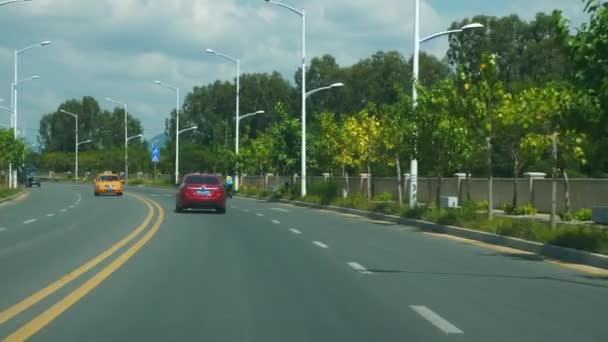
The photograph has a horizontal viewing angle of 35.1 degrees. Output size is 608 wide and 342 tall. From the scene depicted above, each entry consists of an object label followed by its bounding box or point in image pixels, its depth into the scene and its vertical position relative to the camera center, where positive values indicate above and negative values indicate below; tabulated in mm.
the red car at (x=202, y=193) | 38906 -1191
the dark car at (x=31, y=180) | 104794 -1997
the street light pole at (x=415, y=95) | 34562 +2590
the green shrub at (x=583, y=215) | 32375 -1620
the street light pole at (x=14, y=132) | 69000 +2316
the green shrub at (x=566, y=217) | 31722 -1652
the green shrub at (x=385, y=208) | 36938 -1688
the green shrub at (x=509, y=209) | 36922 -1651
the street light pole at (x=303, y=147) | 54219 +1014
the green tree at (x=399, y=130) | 34844 +1399
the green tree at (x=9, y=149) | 67750 +968
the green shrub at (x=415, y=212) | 32537 -1612
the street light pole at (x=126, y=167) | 123100 -485
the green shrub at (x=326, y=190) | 49244 -1416
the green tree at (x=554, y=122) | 20328 +1115
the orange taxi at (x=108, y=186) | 69250 -1655
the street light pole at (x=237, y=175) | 74575 -875
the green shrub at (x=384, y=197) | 52312 -1757
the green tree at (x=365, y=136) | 47906 +1494
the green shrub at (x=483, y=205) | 40703 -1642
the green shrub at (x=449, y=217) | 28653 -1560
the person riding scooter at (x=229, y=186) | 63453 -1443
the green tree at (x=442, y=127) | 30000 +1279
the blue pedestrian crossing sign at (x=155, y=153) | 103938 +1135
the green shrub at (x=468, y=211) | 28734 -1383
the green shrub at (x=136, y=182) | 117788 -2278
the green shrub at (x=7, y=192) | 58144 -1938
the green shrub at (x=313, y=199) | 49250 -1798
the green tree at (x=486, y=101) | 28297 +1937
